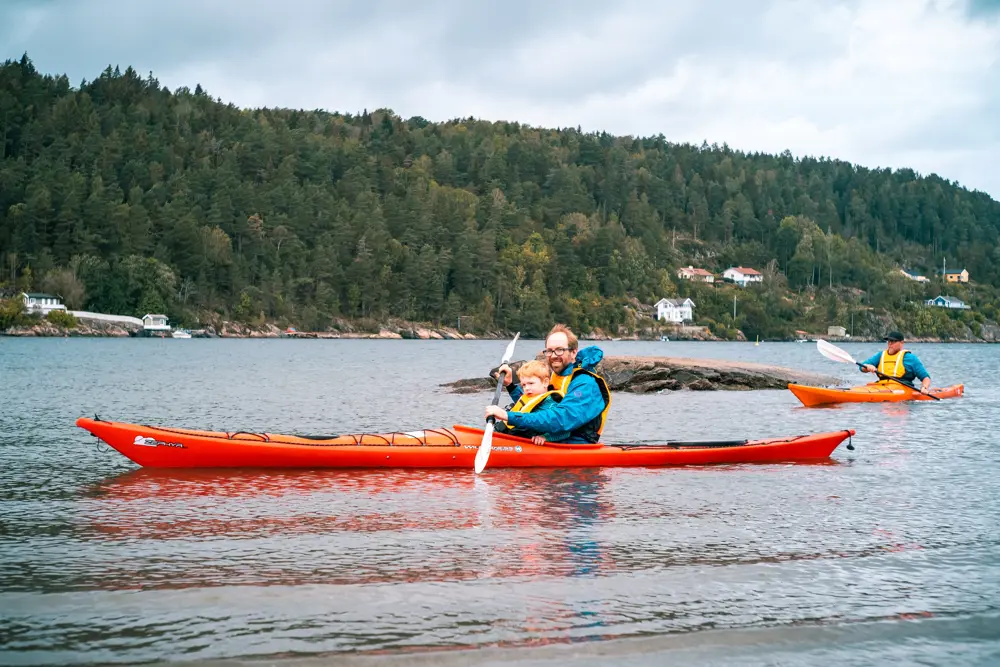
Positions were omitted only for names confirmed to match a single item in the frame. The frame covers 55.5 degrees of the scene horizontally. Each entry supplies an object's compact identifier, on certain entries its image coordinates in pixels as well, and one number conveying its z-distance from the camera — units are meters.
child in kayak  12.47
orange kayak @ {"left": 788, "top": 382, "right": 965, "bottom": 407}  25.56
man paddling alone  24.98
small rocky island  31.55
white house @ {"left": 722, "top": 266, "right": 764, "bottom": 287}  196.00
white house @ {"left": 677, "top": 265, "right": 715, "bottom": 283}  191.00
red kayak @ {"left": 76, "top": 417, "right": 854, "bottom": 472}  12.30
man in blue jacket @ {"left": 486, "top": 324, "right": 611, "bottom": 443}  12.22
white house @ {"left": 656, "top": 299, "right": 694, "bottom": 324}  166.50
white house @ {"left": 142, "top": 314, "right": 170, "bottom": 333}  111.62
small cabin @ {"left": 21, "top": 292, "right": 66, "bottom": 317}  104.43
